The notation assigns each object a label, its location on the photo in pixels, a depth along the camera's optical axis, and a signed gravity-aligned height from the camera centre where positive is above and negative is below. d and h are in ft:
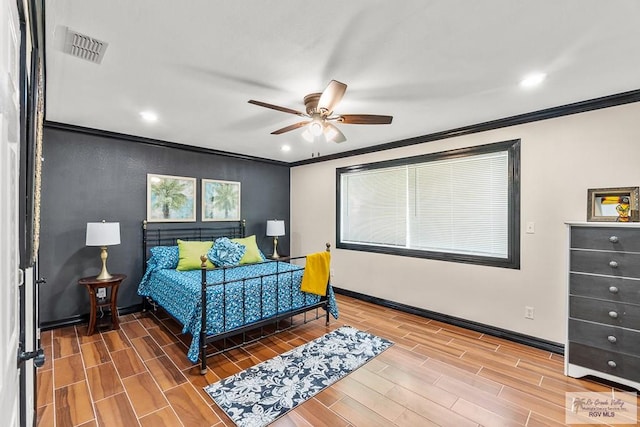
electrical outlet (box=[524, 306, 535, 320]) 9.96 -3.34
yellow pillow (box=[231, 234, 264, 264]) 13.93 -1.82
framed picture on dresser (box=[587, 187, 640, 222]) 8.07 +0.27
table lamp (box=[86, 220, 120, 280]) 10.71 -0.81
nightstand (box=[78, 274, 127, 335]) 10.68 -3.00
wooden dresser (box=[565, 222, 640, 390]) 7.43 -2.34
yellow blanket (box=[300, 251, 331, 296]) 11.19 -2.31
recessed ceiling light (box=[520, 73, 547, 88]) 7.31 +3.43
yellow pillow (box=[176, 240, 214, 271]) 12.40 -1.71
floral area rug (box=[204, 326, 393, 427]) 6.86 -4.48
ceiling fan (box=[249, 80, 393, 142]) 7.43 +2.61
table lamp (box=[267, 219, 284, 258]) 16.90 -0.81
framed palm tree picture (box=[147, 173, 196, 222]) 13.55 +0.76
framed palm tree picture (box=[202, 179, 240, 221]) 15.26 +0.75
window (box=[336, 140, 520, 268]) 10.73 +0.36
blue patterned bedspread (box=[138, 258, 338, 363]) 8.89 -2.80
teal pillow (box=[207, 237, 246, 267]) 12.91 -1.74
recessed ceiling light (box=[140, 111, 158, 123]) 9.98 +3.42
